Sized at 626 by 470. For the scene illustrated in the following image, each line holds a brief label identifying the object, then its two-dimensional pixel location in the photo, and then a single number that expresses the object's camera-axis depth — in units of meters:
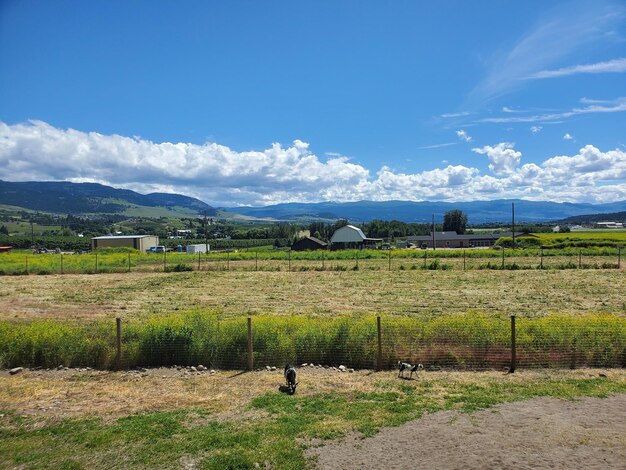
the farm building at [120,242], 88.44
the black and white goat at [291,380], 9.39
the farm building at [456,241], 106.56
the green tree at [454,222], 145.25
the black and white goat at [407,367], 10.09
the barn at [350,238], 100.62
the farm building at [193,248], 88.34
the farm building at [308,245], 90.75
